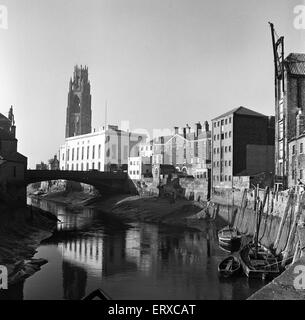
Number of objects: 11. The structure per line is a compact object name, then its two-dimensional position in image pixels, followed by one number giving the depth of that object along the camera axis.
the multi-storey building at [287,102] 49.22
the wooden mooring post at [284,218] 35.81
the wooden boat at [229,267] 27.53
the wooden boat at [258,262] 26.70
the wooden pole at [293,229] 30.11
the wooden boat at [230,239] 38.50
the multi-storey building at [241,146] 63.53
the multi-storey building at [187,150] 77.62
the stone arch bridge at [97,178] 72.75
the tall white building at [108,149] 100.25
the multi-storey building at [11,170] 50.22
